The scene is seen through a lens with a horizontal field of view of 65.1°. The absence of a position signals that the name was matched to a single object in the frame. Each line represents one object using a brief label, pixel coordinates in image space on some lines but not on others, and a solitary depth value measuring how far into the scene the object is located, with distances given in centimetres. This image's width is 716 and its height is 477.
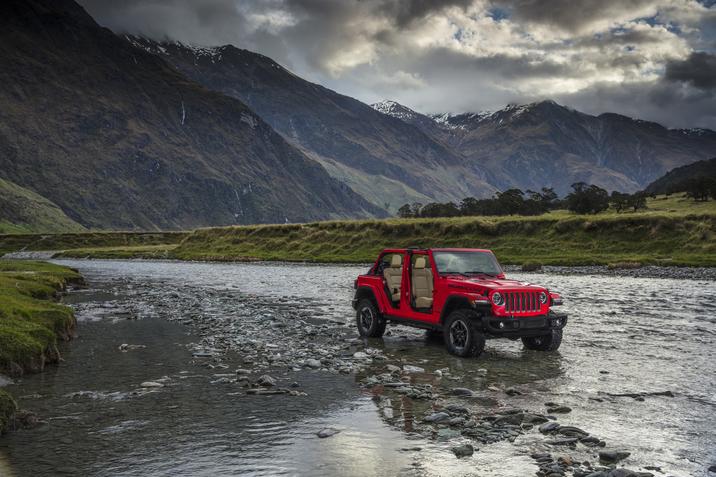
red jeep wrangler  1404
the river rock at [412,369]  1315
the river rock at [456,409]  965
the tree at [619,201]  10644
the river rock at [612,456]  750
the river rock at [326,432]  862
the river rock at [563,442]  806
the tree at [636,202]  10676
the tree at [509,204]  12262
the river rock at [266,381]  1181
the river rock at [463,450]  769
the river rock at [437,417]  923
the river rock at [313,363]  1380
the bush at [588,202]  10456
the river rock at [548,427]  864
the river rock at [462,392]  1095
